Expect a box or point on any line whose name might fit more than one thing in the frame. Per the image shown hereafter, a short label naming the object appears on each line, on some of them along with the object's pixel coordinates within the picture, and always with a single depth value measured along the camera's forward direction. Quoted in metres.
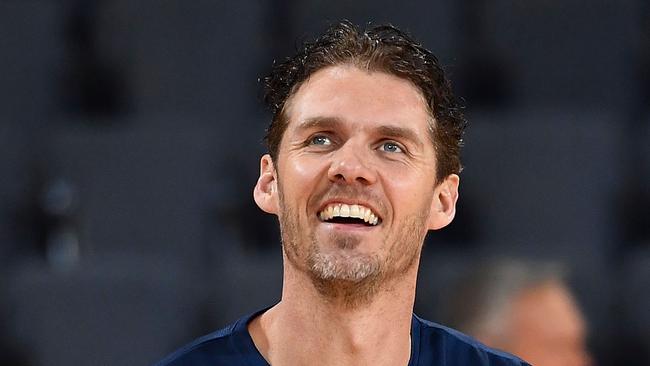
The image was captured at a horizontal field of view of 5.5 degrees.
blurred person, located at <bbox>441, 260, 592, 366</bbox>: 6.46
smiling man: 5.88
